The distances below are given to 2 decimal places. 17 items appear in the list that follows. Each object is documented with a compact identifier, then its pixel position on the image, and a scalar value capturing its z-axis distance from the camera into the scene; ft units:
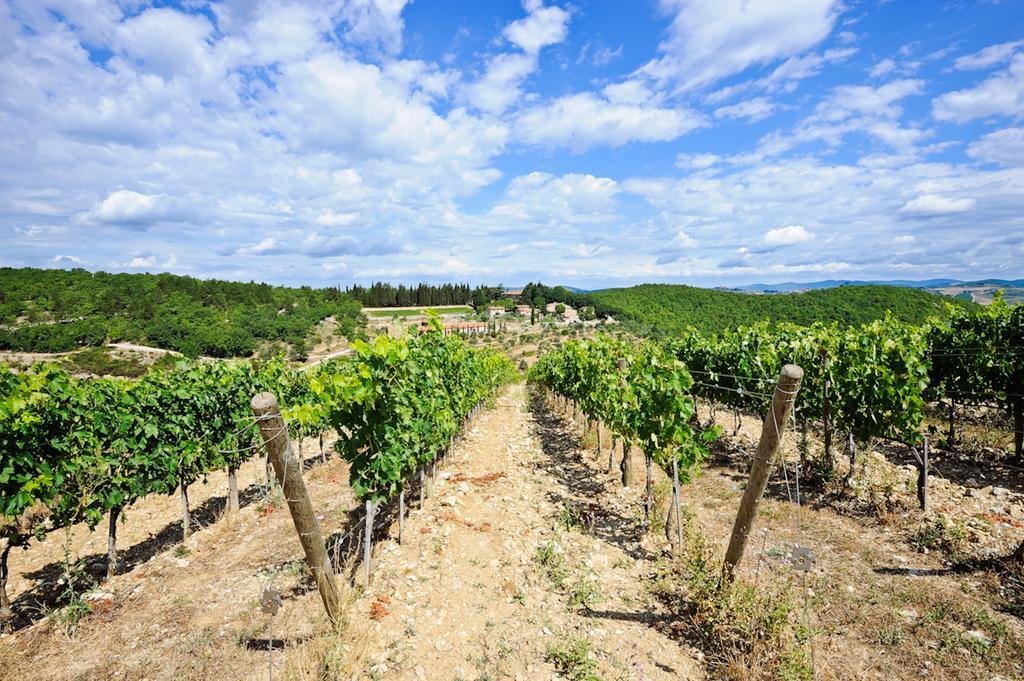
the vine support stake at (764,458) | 13.85
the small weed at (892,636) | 16.15
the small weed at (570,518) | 25.99
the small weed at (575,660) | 14.33
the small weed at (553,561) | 20.42
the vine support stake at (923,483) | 25.92
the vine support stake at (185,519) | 28.92
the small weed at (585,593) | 18.57
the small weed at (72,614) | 17.94
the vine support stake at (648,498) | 26.50
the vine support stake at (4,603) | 20.02
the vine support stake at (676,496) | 22.25
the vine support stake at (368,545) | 18.97
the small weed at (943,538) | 22.25
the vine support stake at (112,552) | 23.75
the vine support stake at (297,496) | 12.32
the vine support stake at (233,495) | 33.01
